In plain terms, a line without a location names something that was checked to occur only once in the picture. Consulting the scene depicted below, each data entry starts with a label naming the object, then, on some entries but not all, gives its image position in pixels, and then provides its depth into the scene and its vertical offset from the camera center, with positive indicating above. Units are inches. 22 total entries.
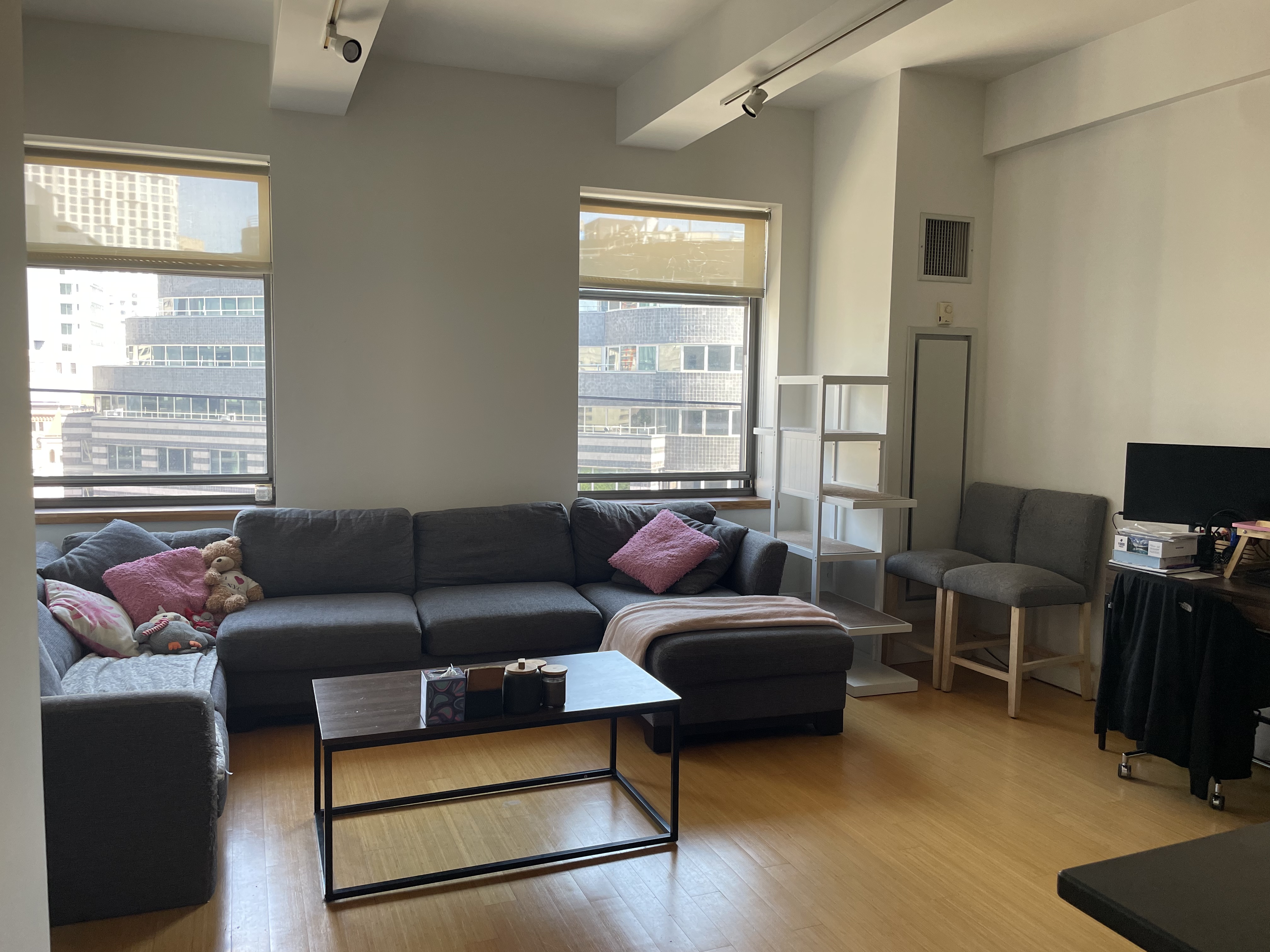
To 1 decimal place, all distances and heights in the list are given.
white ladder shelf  171.6 -22.1
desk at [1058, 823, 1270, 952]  36.5 -20.3
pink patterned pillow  131.7 -33.2
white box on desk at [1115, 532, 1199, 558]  133.5 -19.4
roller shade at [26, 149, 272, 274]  160.6 +31.0
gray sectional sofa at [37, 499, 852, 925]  92.9 -36.5
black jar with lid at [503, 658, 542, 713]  105.5 -33.2
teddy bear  149.6 -31.3
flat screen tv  136.6 -10.7
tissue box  102.2 -33.2
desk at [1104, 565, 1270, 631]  118.9 -23.6
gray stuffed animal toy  138.6 -37.0
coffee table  99.0 -35.9
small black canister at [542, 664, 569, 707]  107.3 -33.3
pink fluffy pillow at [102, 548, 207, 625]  143.8 -30.7
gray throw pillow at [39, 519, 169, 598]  143.6 -26.6
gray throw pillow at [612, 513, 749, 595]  171.6 -30.6
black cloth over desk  121.1 -35.5
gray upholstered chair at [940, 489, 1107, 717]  158.4 -29.2
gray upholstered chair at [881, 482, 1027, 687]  174.7 -27.9
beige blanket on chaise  142.2 -34.0
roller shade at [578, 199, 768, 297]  196.1 +32.7
